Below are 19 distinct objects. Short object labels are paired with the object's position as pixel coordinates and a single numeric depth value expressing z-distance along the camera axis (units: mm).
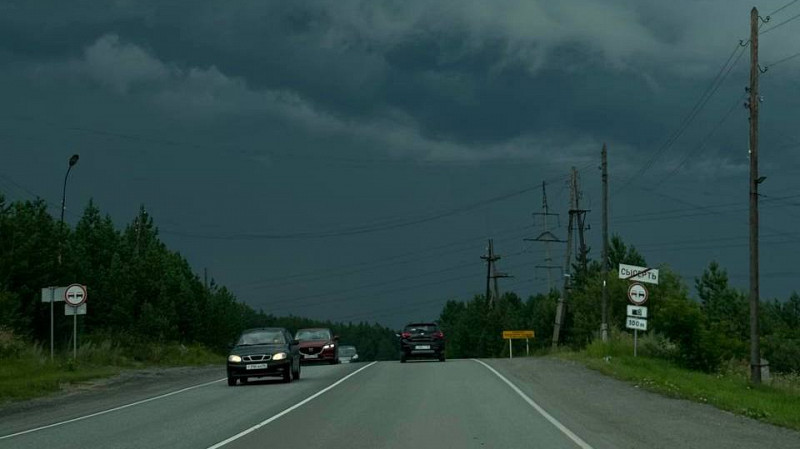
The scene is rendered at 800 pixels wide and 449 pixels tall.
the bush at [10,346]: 35219
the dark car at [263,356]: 28875
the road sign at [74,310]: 34875
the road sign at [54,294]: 34625
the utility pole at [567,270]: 60438
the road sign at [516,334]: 57316
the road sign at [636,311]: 34969
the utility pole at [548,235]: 78562
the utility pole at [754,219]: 33375
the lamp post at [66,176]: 43562
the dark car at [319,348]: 44938
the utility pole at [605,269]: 48931
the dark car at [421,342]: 45031
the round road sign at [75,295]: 34656
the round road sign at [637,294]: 34250
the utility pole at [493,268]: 93625
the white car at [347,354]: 67988
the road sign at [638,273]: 35188
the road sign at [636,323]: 34906
